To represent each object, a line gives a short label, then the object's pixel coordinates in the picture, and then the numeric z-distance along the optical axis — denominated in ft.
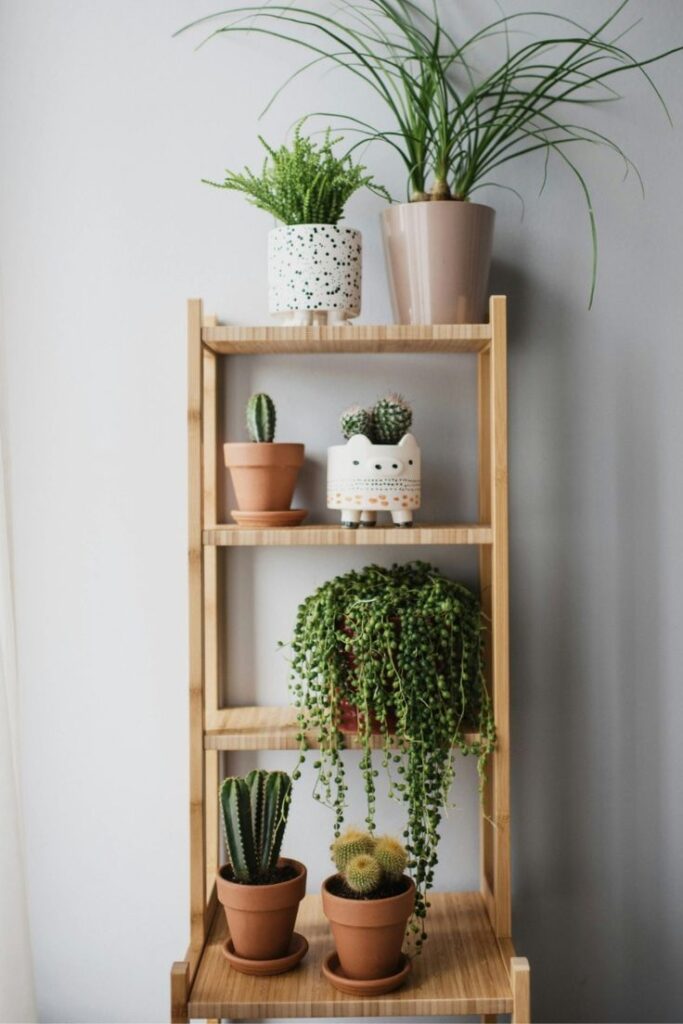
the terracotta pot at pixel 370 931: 4.64
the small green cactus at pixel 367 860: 4.73
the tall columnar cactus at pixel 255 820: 4.87
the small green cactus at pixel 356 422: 5.13
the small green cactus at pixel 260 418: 5.18
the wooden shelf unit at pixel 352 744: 4.58
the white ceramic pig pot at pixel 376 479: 5.00
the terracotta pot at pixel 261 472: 5.11
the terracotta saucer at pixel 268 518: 5.11
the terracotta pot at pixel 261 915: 4.77
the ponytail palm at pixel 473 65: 5.51
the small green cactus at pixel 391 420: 5.13
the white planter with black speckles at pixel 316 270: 4.93
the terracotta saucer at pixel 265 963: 4.77
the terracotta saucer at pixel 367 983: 4.63
